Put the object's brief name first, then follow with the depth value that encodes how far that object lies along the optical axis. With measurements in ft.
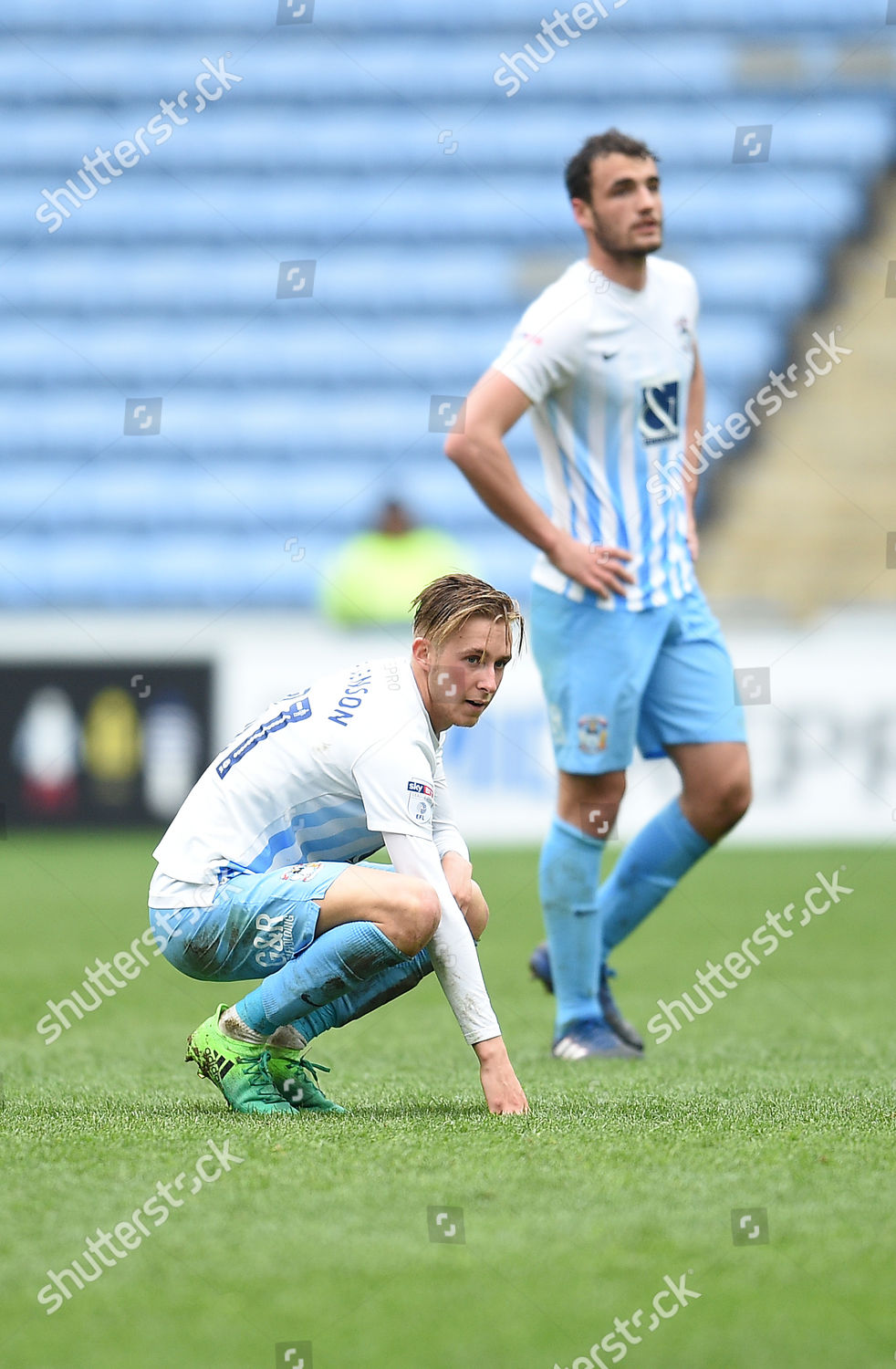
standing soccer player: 23.81
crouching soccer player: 17.52
